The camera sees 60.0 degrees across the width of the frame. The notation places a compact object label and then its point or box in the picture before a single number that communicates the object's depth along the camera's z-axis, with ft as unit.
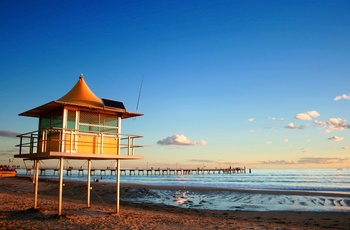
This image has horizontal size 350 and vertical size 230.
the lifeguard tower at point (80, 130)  44.32
